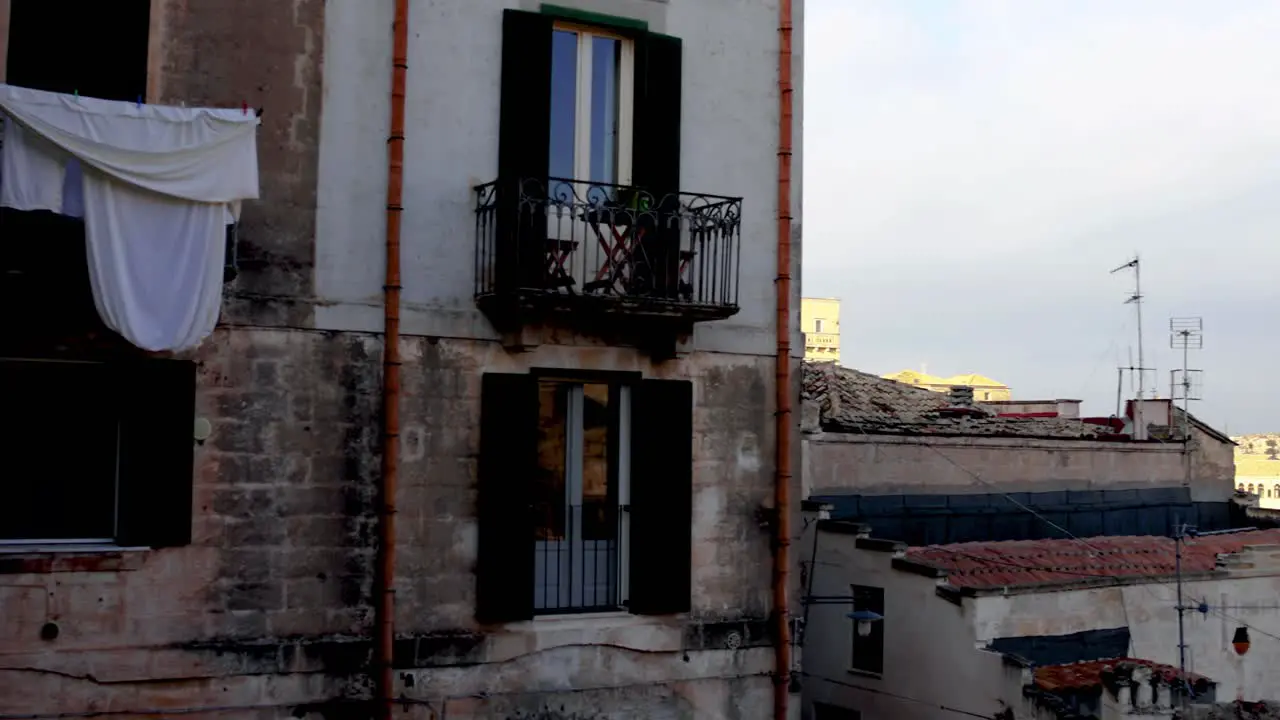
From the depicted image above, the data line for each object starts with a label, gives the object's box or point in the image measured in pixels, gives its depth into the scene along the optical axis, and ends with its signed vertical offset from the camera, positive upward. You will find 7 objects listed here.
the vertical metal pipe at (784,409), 12.05 -0.01
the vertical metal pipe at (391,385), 10.45 +0.12
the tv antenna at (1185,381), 25.41 +0.68
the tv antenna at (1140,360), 24.72 +1.12
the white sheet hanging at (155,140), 9.08 +1.85
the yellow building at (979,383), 50.60 +1.23
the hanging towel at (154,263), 9.27 +0.97
